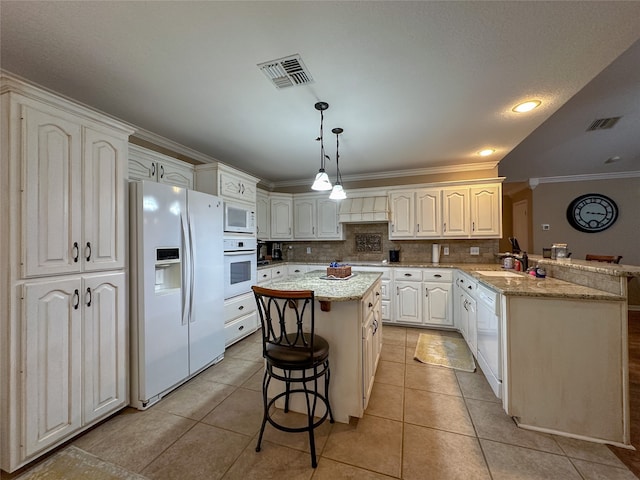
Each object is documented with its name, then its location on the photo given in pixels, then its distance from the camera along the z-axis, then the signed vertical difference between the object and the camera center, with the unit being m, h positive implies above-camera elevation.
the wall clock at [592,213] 4.98 +0.53
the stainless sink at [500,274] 2.68 -0.37
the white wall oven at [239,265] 3.09 -0.30
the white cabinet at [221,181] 3.08 +0.75
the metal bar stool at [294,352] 1.55 -0.70
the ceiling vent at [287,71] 1.72 +1.20
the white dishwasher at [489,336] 2.02 -0.83
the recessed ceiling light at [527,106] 2.22 +1.19
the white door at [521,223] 5.80 +0.41
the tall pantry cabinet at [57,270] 1.46 -0.18
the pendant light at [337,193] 2.62 +0.49
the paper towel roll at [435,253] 4.17 -0.20
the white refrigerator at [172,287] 2.08 -0.41
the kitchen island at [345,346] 1.84 -0.77
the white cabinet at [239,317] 3.10 -0.99
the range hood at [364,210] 4.29 +0.53
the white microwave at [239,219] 3.12 +0.30
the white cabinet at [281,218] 4.85 +0.44
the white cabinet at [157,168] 2.56 +0.81
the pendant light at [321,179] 2.27 +0.56
